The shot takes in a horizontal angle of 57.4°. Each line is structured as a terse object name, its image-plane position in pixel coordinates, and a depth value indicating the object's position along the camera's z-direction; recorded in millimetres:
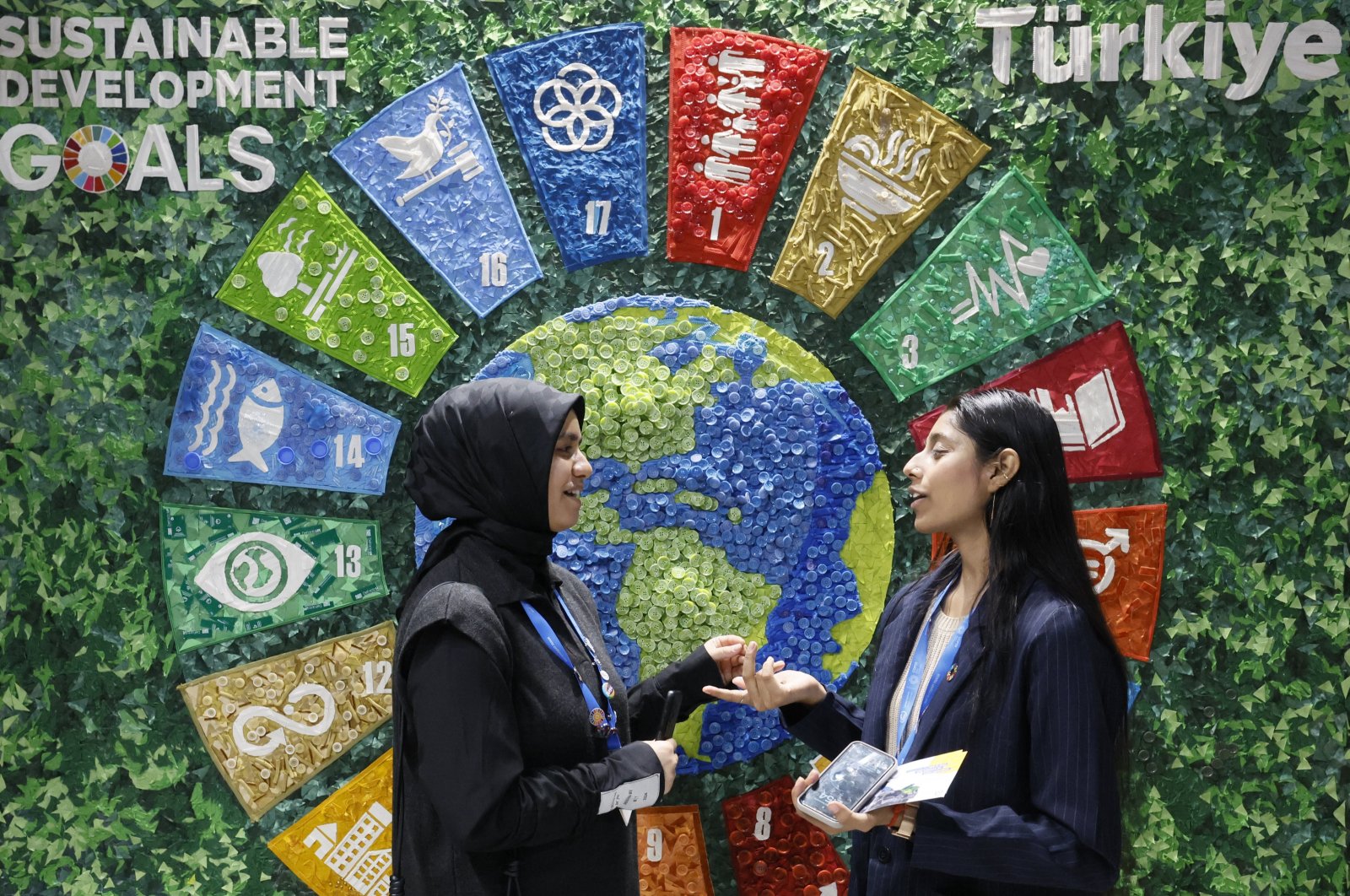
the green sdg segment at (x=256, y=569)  2154
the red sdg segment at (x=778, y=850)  2152
